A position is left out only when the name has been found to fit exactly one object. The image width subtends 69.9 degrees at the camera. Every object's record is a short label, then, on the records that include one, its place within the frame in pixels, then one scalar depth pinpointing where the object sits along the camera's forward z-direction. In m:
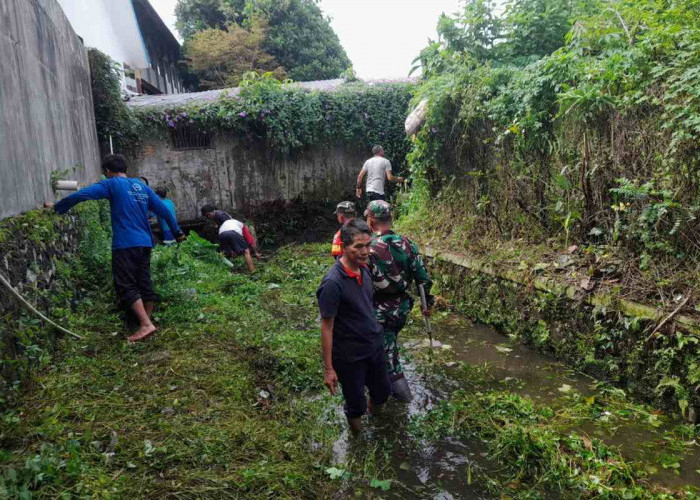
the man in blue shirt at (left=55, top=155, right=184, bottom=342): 5.34
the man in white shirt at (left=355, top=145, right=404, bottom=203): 10.41
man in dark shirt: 3.43
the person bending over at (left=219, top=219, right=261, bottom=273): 9.76
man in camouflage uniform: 4.07
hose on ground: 3.48
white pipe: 5.71
